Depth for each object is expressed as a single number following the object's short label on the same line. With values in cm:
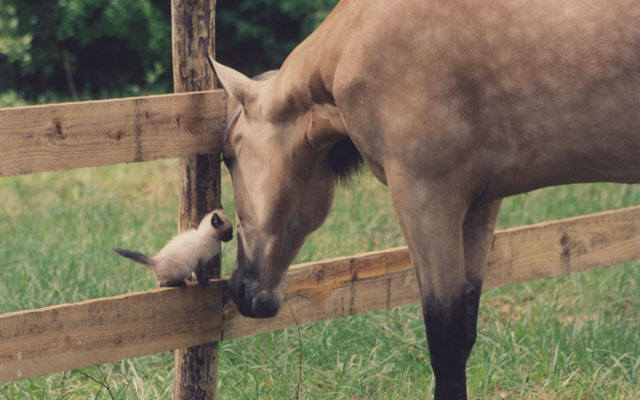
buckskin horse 479
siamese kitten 599
